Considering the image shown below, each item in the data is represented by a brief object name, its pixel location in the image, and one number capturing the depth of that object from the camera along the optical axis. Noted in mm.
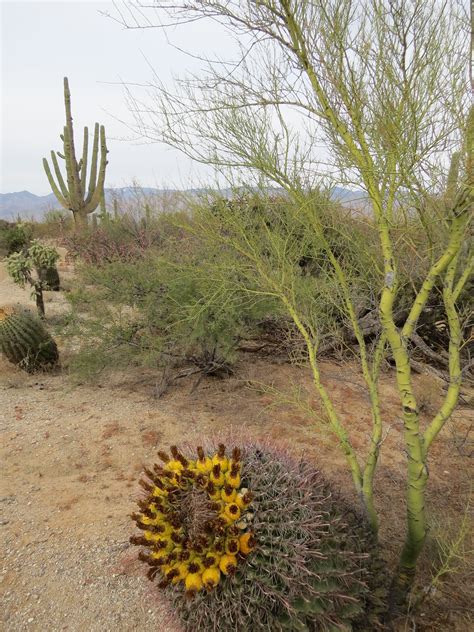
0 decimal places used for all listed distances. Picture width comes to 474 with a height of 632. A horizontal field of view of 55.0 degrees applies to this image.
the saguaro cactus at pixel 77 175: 15016
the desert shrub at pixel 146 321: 5207
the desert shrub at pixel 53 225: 21700
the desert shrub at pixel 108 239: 12883
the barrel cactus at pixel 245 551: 1799
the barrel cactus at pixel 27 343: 6133
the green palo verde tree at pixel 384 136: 2100
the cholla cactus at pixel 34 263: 8500
